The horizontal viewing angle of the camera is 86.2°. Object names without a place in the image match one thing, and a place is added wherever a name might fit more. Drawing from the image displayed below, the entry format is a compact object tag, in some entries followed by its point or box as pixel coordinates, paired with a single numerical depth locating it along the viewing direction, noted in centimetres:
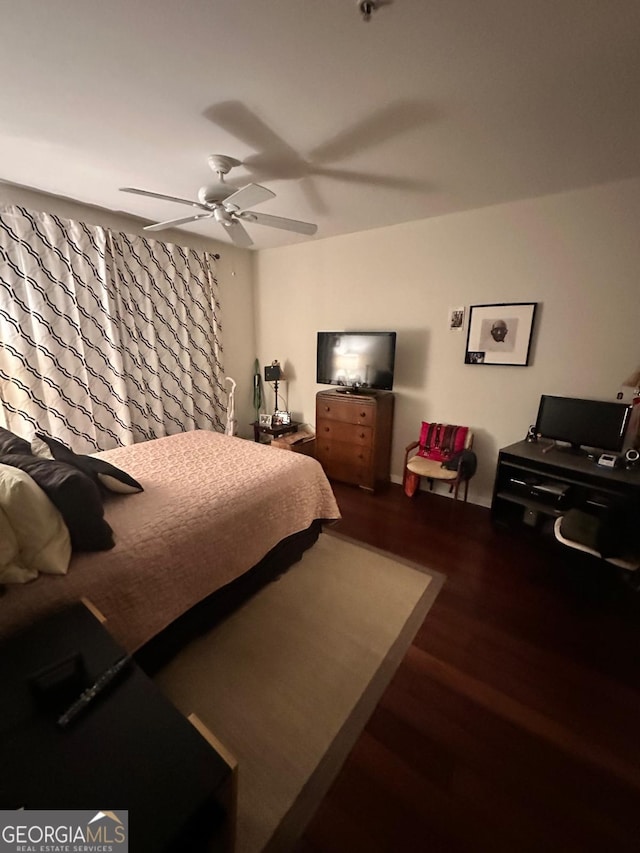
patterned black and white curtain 255
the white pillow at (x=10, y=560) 117
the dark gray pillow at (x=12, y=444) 173
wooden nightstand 391
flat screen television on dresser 325
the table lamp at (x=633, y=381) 227
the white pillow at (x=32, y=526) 123
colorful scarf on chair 307
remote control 85
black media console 221
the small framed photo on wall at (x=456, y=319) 300
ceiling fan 186
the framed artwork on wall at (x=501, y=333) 272
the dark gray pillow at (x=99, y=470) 177
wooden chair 290
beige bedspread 132
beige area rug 120
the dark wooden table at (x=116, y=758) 70
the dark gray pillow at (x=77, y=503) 136
